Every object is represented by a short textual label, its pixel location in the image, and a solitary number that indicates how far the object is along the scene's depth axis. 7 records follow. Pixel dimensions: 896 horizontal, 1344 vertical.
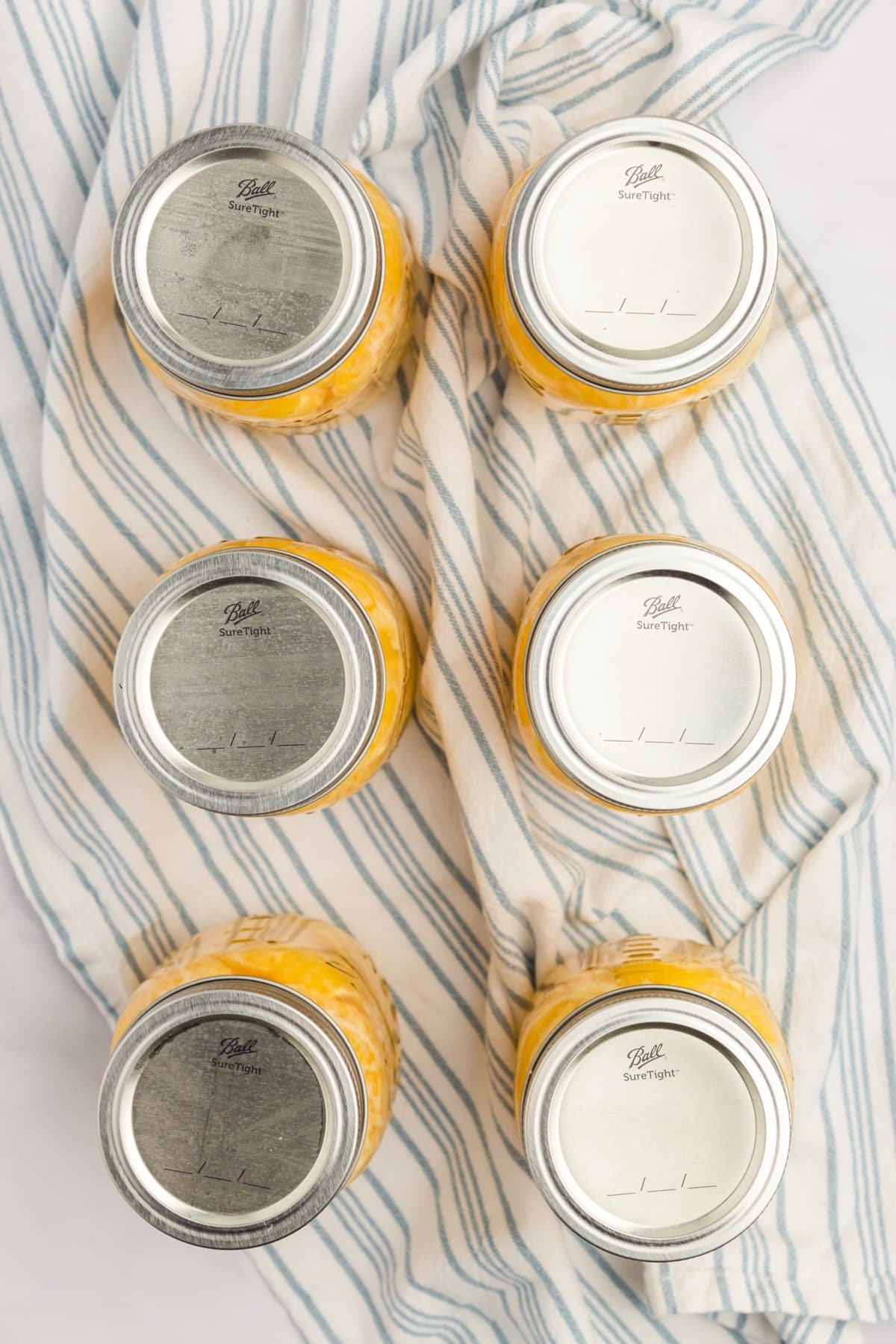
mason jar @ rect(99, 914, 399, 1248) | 0.49
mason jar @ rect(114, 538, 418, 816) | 0.49
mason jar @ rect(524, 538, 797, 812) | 0.49
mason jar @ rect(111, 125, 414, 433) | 0.49
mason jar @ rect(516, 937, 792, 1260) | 0.48
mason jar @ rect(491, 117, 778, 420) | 0.49
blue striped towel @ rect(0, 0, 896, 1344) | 0.57
